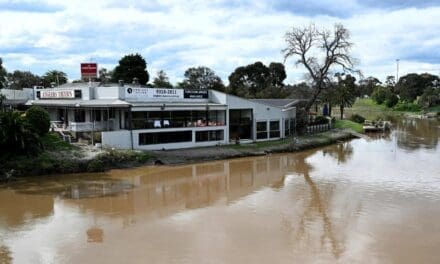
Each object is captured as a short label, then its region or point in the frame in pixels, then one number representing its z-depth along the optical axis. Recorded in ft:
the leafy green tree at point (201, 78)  262.88
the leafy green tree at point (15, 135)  84.89
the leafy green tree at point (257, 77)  270.87
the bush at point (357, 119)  209.83
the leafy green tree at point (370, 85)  442.50
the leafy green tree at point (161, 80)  233.04
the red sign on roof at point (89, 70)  127.24
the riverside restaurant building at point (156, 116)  102.63
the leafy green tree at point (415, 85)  351.99
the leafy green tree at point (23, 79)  216.13
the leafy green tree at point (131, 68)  225.97
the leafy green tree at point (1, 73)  108.32
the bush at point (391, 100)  351.25
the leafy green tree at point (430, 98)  313.32
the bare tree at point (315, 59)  154.92
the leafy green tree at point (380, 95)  368.89
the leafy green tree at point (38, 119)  91.76
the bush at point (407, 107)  327.67
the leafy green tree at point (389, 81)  443.73
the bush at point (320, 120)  164.01
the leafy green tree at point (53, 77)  206.69
